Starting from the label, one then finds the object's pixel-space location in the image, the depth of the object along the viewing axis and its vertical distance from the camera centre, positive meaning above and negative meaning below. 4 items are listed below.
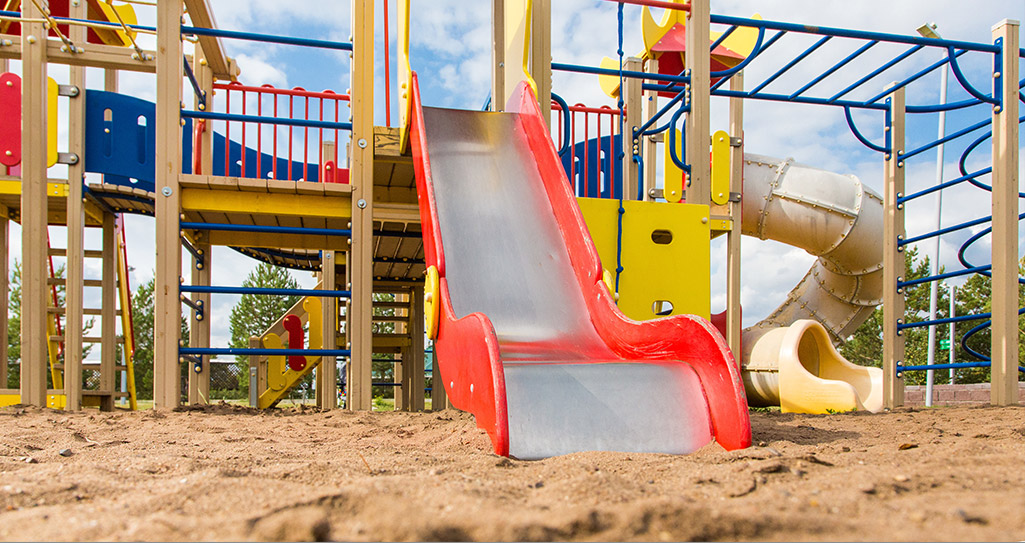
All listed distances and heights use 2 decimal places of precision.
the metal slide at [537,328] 2.64 -0.29
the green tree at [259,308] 29.38 -1.90
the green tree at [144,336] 25.86 -2.80
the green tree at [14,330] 23.31 -2.28
